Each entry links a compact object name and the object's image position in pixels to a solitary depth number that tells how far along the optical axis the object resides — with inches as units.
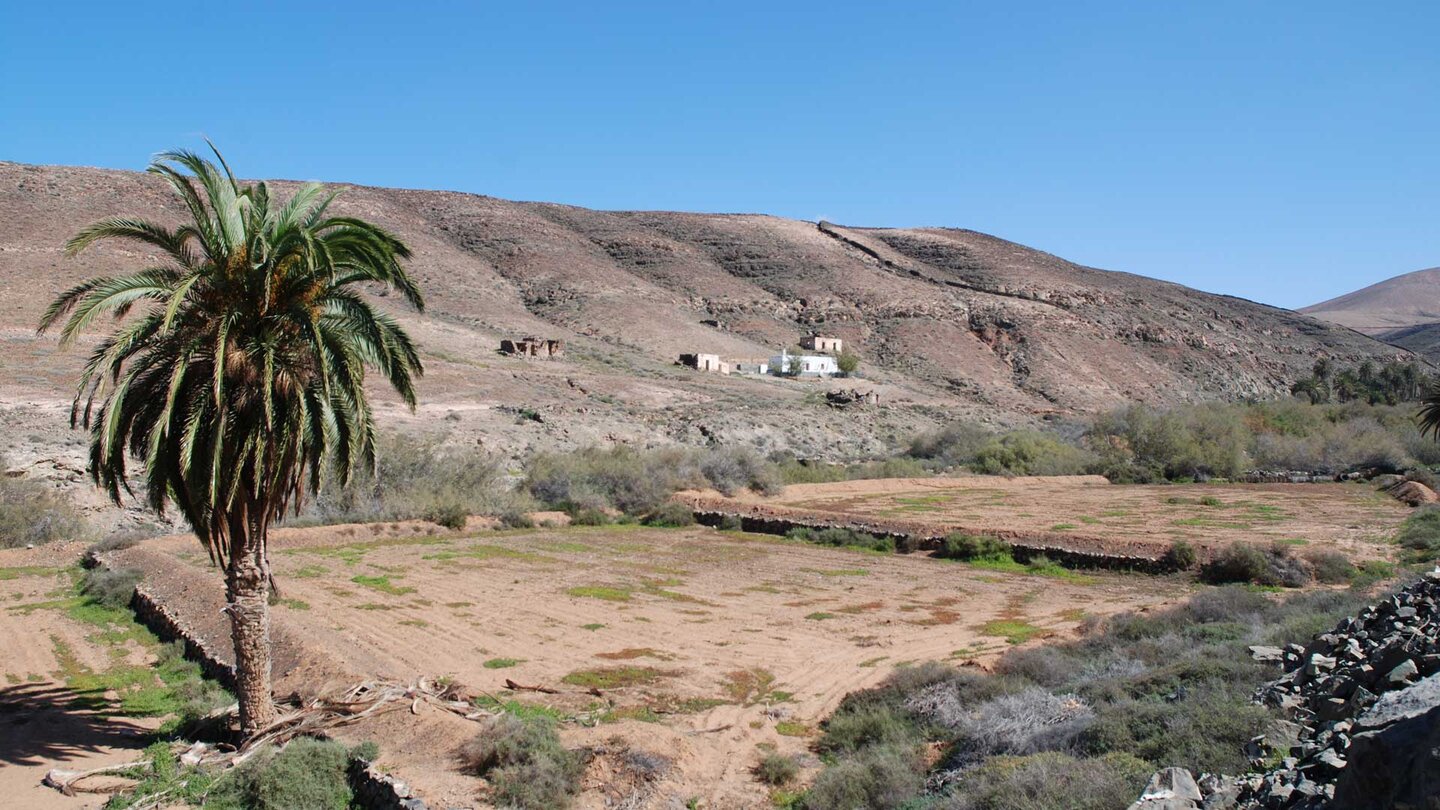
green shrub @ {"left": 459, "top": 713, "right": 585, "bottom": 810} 358.9
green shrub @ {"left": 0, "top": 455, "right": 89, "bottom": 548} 1010.1
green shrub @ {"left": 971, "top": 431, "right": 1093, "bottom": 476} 2026.3
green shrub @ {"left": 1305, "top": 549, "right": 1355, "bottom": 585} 816.9
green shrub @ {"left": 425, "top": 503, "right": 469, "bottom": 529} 1228.5
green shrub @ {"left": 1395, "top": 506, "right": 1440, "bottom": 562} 884.0
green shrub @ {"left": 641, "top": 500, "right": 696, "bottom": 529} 1382.9
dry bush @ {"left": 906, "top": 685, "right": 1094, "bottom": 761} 361.4
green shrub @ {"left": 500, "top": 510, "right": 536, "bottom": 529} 1285.7
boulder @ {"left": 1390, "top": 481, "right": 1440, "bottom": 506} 1430.9
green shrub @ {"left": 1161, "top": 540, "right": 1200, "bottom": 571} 911.0
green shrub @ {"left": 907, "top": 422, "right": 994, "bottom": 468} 2110.0
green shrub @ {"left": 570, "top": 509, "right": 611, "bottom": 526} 1363.2
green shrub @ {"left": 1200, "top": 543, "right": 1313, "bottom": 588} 823.7
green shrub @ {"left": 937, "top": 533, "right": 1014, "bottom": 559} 1045.2
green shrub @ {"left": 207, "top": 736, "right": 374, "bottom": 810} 363.6
